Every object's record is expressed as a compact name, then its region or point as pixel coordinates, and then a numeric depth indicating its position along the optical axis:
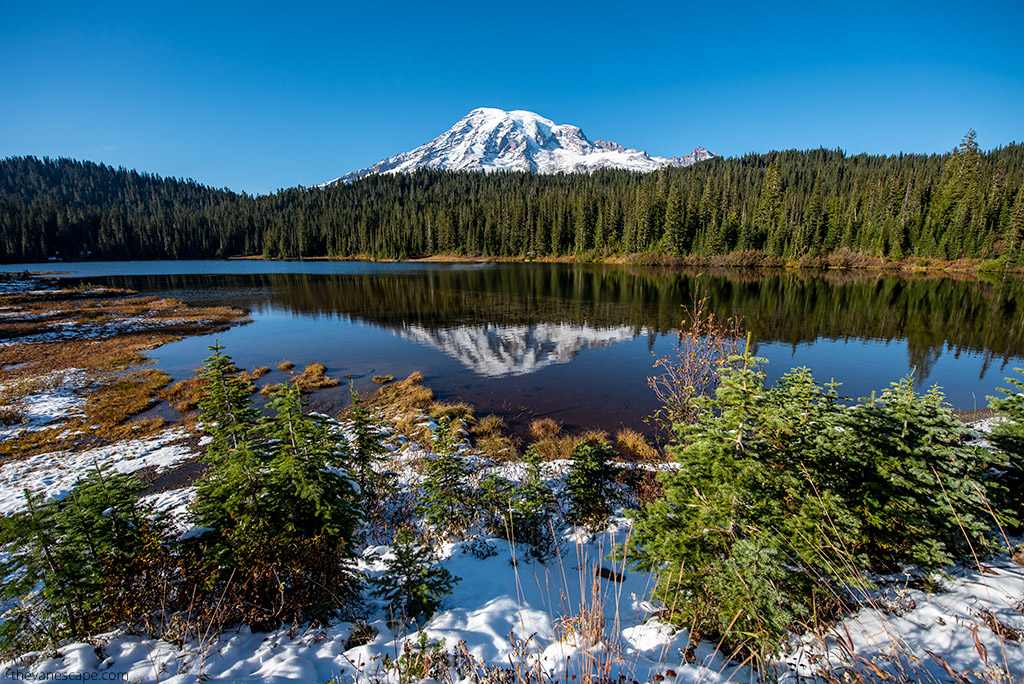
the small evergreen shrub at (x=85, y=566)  4.40
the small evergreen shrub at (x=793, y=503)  4.40
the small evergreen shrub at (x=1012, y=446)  6.25
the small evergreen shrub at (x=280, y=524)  5.09
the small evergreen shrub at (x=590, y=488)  8.44
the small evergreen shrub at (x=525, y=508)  7.77
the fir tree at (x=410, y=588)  5.19
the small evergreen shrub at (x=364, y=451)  8.95
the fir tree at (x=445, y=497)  7.91
